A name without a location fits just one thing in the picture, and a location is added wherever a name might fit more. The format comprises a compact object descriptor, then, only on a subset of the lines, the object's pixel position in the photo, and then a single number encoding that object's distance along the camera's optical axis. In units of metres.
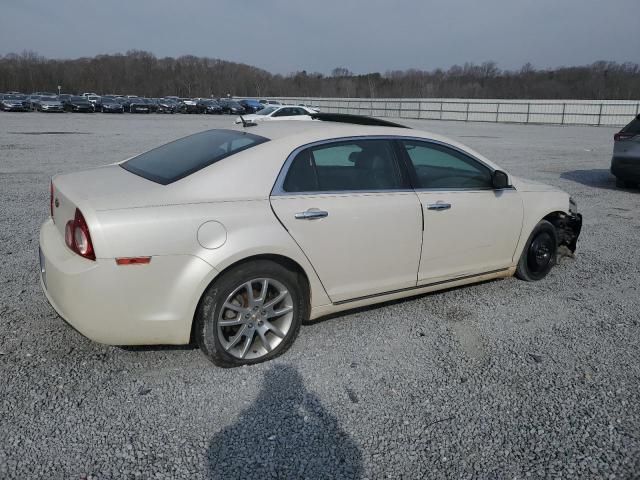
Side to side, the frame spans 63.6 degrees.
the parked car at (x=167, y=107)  52.31
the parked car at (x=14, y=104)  41.22
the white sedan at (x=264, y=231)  3.00
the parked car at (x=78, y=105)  44.56
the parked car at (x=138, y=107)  49.53
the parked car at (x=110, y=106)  46.25
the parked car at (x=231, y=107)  49.71
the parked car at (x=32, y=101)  43.07
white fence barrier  38.44
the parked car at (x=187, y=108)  52.94
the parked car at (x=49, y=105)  42.09
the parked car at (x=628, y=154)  9.94
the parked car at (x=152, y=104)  50.84
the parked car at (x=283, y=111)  28.79
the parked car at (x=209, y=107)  51.28
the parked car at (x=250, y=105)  49.17
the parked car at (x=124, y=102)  48.53
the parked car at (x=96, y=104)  46.25
